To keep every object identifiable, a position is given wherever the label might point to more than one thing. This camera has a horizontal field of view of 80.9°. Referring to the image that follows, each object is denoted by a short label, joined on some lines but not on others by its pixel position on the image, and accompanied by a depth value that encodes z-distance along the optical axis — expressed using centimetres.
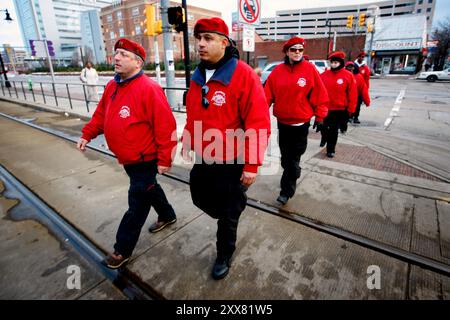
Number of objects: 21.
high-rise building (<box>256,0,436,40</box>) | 8719
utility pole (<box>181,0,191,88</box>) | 715
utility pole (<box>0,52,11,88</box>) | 1903
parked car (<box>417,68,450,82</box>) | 2424
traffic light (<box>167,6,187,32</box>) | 697
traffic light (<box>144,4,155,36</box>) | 981
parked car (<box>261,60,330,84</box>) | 1725
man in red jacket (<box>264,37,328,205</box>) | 319
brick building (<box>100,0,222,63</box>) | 7306
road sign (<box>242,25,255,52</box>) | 542
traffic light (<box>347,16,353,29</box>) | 2497
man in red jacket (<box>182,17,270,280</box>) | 190
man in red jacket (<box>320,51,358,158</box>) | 489
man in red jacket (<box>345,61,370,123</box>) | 708
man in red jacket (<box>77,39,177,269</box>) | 222
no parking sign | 497
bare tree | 3662
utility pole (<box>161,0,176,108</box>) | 838
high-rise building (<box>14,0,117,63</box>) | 10644
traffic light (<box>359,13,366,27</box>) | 2353
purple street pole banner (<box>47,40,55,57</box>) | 1683
